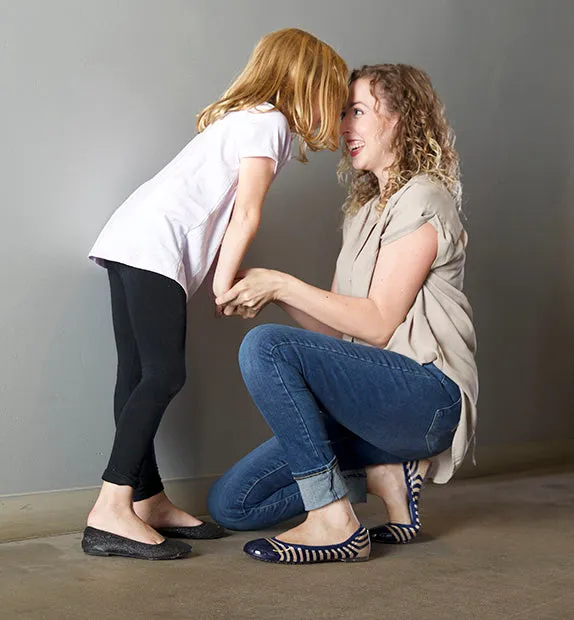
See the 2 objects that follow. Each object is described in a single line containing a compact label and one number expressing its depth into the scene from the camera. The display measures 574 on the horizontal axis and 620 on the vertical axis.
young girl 2.00
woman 1.96
